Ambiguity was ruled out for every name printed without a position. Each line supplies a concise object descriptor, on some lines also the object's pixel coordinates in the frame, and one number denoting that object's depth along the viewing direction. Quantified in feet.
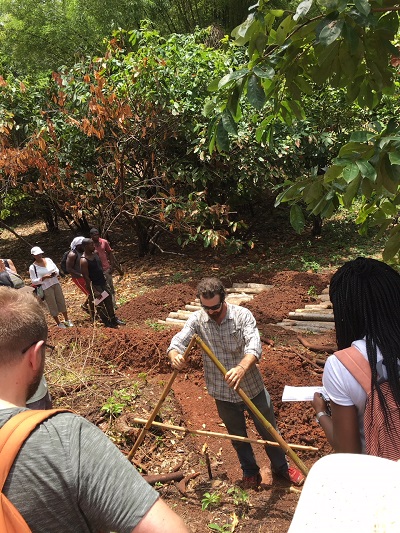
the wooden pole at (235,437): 12.29
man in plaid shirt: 11.87
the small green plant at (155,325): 25.17
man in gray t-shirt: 4.10
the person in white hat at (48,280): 26.11
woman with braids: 5.97
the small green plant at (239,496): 12.71
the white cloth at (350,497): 3.05
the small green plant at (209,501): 12.62
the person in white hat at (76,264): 26.29
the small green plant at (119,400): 15.67
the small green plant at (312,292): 28.50
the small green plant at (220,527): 11.56
